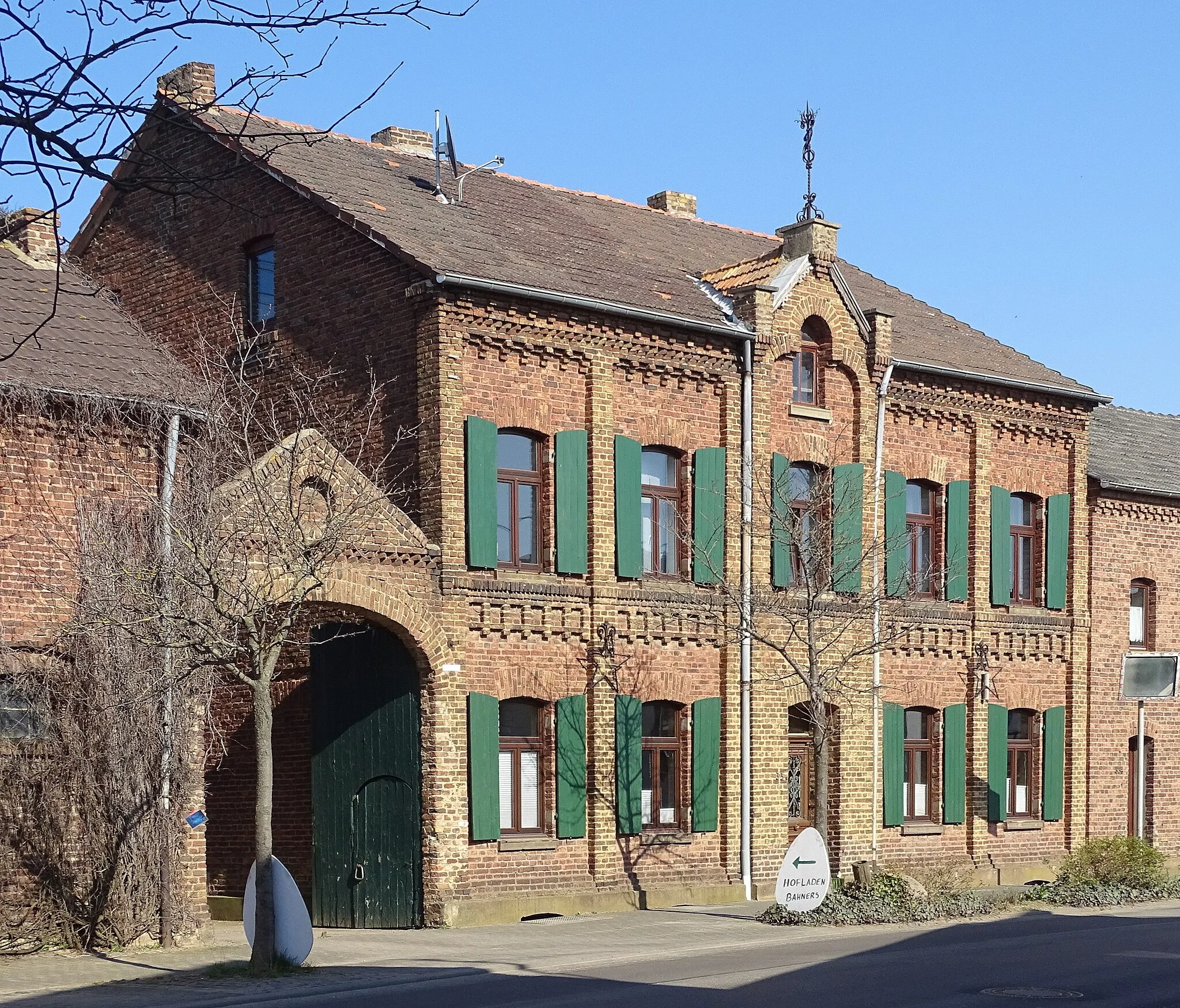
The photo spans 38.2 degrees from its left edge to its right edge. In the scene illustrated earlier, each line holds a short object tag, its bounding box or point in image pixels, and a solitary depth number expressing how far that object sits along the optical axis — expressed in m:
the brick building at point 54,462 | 18.38
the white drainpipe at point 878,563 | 25.64
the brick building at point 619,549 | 21.25
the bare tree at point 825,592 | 23.23
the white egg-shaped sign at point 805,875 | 20.42
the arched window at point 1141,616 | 30.45
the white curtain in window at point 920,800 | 26.83
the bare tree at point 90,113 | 6.34
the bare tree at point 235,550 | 15.94
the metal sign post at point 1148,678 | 24.27
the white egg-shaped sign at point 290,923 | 15.84
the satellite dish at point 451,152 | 25.61
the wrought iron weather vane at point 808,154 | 26.06
